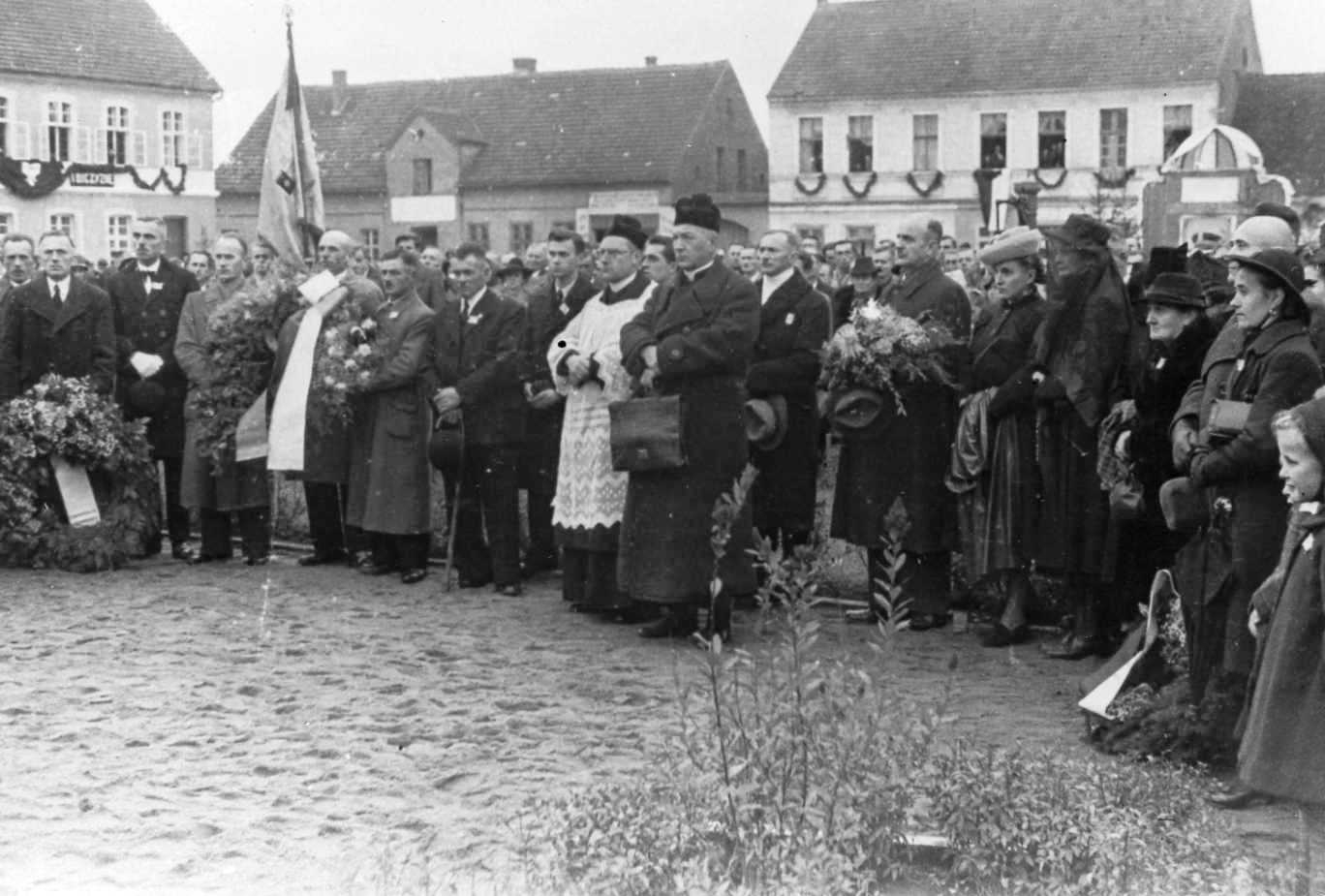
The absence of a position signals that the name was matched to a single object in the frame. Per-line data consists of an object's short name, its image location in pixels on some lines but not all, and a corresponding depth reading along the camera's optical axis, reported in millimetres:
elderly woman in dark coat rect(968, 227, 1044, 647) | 8969
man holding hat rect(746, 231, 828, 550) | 10008
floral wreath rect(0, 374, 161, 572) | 11461
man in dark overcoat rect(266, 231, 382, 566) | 11477
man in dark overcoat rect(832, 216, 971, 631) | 9477
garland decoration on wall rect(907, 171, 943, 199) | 47812
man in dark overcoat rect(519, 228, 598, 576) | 11000
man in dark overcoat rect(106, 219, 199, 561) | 12109
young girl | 5625
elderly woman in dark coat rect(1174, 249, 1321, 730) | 6387
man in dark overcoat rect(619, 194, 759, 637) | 9070
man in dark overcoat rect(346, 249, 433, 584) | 11062
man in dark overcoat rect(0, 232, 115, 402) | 11719
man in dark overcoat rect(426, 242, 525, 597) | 10742
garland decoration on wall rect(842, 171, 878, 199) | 49031
